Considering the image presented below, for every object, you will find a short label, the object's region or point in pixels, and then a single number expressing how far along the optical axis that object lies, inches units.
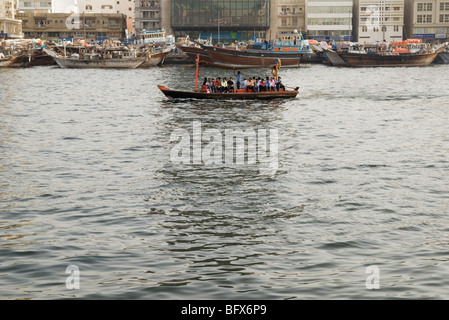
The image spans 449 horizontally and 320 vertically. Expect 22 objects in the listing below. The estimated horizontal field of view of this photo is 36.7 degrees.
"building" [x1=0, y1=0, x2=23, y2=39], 5916.3
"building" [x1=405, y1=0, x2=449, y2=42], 5787.4
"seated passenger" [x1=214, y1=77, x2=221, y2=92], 1948.0
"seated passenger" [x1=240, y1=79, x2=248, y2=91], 1988.6
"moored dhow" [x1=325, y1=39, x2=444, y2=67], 4756.4
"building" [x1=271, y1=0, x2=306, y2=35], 5979.3
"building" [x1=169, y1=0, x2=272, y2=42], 5718.5
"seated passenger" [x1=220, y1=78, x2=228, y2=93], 1943.5
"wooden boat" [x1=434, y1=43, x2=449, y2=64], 5369.1
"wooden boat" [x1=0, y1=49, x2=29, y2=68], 4603.8
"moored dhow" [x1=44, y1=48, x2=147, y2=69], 4571.9
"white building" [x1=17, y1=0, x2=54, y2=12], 7096.5
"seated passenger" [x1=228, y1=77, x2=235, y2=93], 1948.3
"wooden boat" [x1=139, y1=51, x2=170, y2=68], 4596.2
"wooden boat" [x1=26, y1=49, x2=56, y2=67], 4933.6
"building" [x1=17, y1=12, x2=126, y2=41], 6397.6
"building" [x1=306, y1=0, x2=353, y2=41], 5910.4
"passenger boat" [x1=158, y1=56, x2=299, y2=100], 1908.5
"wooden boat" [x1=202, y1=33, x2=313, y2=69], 4232.3
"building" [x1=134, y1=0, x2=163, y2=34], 6166.3
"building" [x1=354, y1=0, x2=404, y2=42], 5890.8
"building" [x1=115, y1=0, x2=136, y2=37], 7057.1
